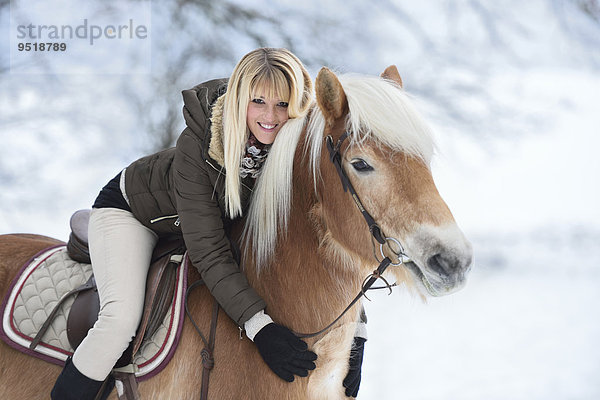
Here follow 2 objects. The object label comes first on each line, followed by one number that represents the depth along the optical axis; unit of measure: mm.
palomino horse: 3907
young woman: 4020
